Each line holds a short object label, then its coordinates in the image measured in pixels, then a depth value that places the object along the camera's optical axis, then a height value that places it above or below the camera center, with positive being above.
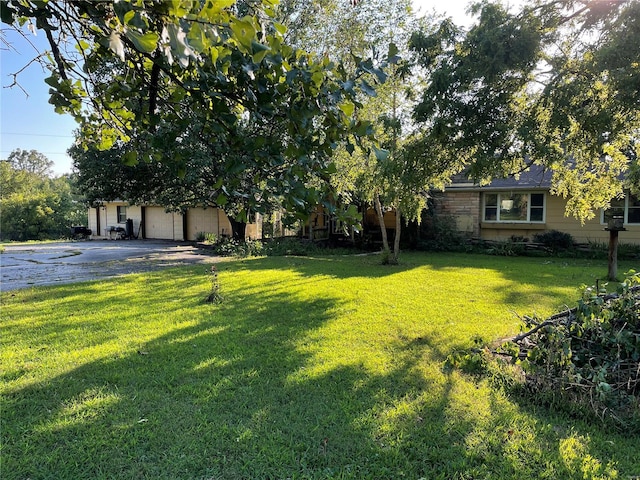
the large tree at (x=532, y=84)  4.28 +1.81
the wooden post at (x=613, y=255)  8.88 -0.70
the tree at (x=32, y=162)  64.88 +10.64
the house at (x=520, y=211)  14.35 +0.59
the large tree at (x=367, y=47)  9.19 +5.06
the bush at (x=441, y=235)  16.38 -0.51
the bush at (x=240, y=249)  14.92 -1.09
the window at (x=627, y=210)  13.99 +0.59
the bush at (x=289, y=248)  15.73 -1.09
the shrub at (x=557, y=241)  14.58 -0.62
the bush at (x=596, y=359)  3.09 -1.20
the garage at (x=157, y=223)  23.16 -0.07
